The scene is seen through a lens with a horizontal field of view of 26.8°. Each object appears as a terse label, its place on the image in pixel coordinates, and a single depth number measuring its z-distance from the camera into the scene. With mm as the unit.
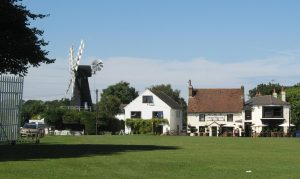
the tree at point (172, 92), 167375
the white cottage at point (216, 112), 112312
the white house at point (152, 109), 113125
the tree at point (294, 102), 124700
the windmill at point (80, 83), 113250
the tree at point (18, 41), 33250
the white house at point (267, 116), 109625
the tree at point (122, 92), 161750
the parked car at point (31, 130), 58600
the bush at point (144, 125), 109500
